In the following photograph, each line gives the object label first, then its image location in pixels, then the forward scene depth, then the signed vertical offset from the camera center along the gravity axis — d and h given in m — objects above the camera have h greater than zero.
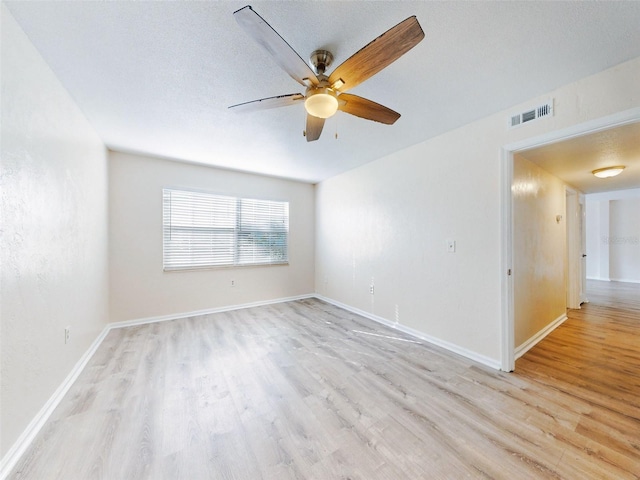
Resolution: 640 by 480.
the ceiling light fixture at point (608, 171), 2.92 +0.85
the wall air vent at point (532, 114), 1.95 +1.06
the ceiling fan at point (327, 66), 1.09 +0.96
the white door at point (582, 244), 4.34 -0.08
